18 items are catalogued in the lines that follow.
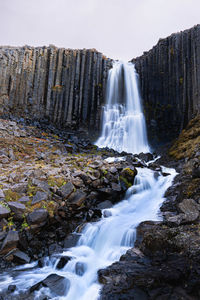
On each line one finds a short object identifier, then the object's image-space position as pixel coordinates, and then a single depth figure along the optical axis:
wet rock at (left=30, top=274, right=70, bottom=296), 5.16
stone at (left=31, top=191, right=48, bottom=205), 7.78
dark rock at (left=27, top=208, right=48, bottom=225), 7.06
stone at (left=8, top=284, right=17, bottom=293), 5.11
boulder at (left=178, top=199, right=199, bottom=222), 6.45
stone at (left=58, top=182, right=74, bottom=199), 8.61
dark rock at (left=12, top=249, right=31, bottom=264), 6.22
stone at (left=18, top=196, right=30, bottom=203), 7.66
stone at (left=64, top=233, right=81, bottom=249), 7.31
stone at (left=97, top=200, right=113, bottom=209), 9.72
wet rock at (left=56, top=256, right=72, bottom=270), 6.27
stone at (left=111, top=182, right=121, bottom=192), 10.40
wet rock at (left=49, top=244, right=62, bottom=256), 6.89
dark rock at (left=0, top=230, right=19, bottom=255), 6.14
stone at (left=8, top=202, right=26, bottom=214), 7.09
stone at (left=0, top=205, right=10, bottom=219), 6.78
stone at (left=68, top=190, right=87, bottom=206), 8.67
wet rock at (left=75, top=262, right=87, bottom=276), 6.10
